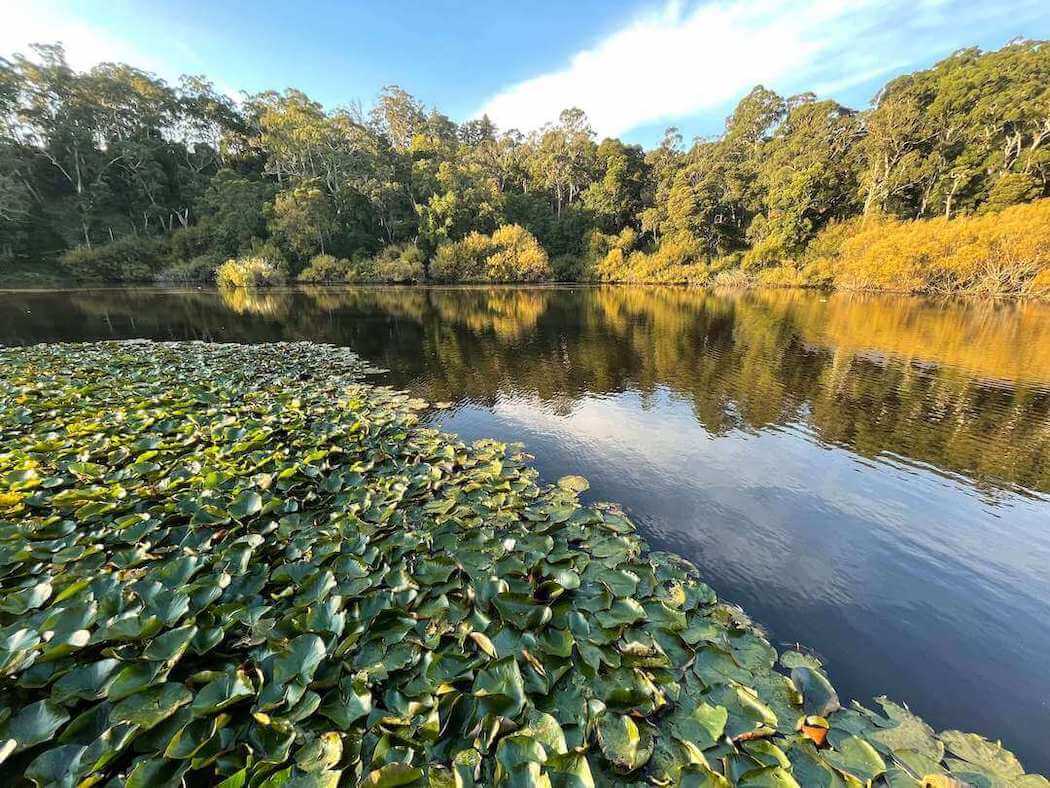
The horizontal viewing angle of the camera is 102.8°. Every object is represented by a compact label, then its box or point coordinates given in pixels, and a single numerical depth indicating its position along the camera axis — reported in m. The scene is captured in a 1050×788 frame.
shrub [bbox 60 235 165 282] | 36.94
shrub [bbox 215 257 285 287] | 34.41
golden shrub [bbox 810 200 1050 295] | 25.36
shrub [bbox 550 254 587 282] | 53.06
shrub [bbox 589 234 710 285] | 48.53
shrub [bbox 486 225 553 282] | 45.09
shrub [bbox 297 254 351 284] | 40.62
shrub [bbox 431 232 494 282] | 44.12
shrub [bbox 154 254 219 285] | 37.50
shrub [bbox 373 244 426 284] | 42.69
